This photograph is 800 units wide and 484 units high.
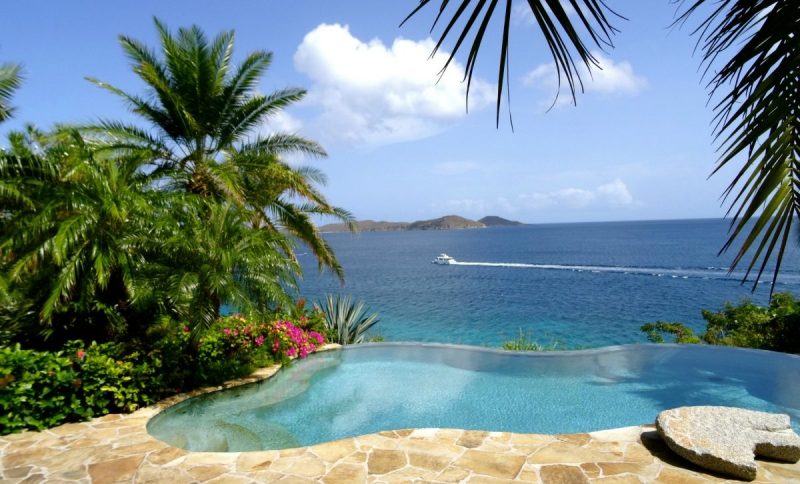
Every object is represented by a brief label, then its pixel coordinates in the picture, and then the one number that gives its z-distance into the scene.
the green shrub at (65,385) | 5.69
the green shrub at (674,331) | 12.48
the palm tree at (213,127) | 9.55
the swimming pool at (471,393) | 6.66
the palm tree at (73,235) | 6.62
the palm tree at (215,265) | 7.05
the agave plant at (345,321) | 11.66
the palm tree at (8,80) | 8.73
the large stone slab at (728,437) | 4.40
